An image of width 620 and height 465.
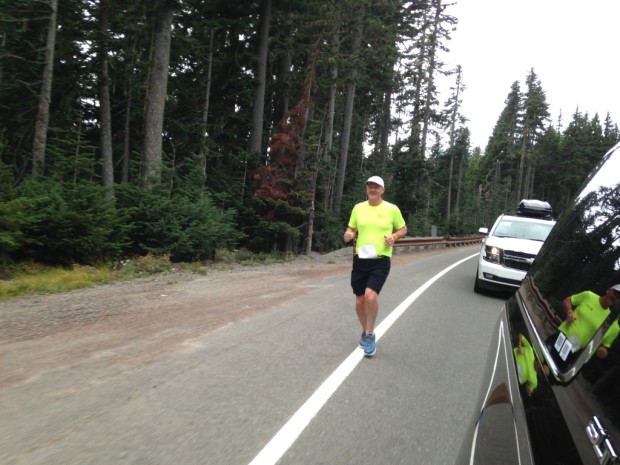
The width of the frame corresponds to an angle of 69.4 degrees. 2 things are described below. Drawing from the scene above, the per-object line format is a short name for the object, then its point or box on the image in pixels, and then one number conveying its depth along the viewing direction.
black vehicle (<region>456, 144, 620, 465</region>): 1.12
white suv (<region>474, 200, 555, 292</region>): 9.67
